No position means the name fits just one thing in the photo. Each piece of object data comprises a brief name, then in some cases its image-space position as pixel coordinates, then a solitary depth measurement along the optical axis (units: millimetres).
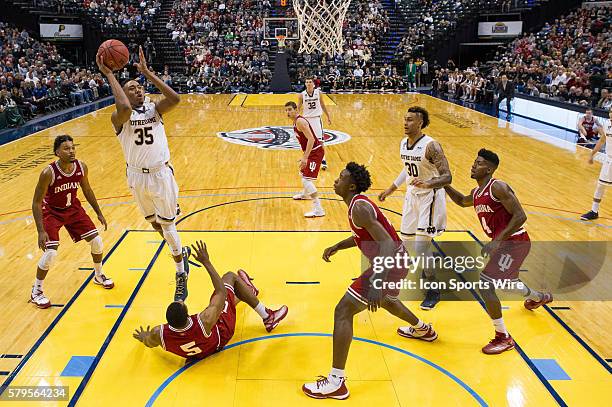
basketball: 5105
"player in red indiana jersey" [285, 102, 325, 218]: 7836
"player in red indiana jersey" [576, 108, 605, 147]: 13444
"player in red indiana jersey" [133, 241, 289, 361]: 4055
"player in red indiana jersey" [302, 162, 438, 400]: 3842
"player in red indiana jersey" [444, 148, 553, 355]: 4414
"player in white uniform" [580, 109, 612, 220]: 7840
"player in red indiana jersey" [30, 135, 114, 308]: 5215
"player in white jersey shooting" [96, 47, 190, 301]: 5184
